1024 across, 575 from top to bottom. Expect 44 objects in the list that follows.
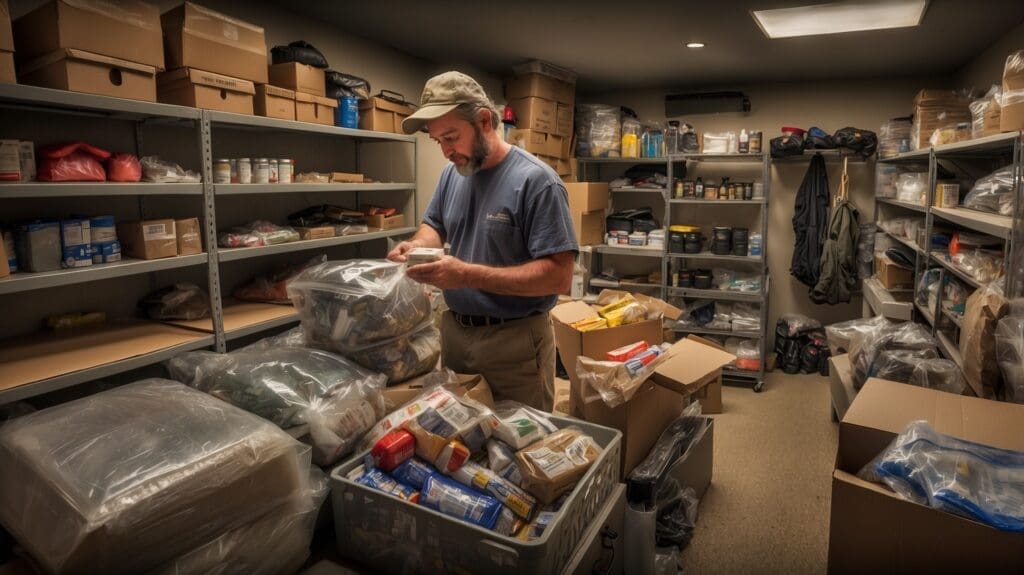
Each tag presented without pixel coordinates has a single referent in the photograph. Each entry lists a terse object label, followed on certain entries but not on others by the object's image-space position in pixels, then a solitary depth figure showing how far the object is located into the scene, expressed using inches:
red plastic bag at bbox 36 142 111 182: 72.3
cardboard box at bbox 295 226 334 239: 109.7
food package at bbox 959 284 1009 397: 81.6
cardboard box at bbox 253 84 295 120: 97.4
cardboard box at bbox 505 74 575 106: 167.9
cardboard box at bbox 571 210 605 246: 187.6
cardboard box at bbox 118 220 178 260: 81.3
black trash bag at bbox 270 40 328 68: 106.8
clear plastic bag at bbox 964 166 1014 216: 92.0
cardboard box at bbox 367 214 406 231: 128.3
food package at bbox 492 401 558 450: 51.1
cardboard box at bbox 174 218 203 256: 85.7
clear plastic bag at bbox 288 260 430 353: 64.0
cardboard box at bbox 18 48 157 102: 69.7
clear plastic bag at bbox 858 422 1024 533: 53.5
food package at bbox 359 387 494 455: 48.9
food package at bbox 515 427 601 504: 46.1
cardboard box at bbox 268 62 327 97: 104.0
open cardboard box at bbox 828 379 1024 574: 53.9
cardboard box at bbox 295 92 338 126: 104.1
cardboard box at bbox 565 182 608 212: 185.3
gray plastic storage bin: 39.5
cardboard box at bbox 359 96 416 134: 121.8
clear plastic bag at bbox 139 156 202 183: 83.8
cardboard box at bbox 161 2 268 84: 84.7
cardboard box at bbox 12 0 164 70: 69.7
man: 65.6
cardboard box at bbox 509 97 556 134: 169.5
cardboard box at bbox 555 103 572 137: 183.5
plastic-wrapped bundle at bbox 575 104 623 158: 199.3
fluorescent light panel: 114.2
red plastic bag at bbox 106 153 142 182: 78.9
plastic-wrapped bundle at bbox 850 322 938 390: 109.9
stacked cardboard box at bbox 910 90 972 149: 145.7
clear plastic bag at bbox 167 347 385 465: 53.2
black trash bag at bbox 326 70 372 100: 114.8
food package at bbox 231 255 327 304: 109.9
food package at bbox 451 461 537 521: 44.7
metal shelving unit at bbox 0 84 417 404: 66.9
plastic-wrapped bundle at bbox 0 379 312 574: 34.5
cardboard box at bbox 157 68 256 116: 85.0
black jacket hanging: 192.9
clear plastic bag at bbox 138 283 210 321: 93.7
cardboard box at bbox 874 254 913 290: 154.4
